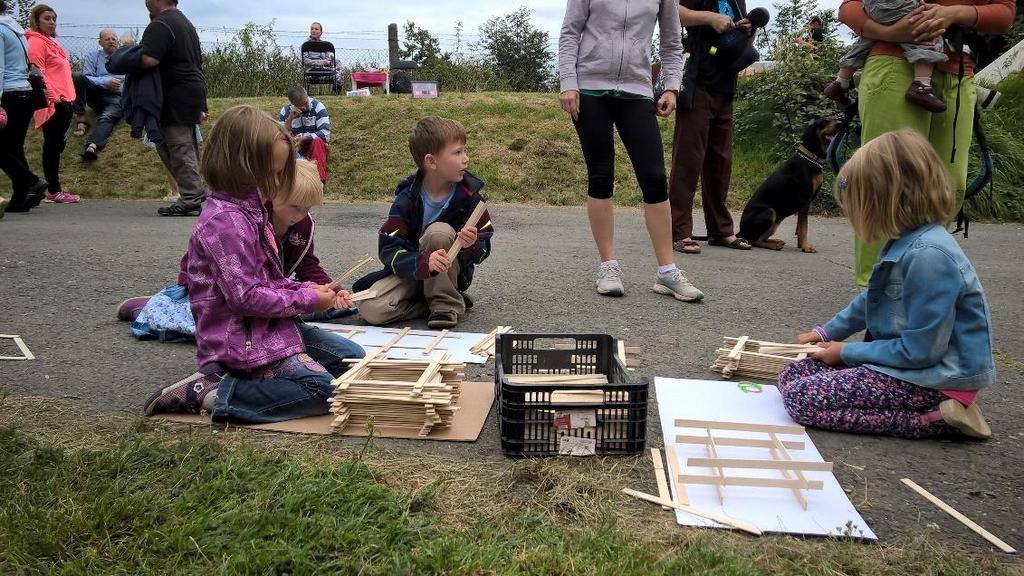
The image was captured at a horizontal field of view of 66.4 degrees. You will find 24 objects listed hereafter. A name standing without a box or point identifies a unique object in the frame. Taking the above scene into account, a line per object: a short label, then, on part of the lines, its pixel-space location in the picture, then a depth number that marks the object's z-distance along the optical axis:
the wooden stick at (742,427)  2.75
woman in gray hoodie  4.86
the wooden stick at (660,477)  2.46
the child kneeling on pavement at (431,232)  4.35
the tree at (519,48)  21.75
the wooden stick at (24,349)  3.73
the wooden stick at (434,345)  3.92
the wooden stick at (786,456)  2.43
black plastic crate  2.65
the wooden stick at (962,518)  2.22
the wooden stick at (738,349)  3.69
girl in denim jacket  2.85
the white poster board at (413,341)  3.86
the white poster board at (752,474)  2.32
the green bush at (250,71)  16.98
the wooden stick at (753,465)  2.53
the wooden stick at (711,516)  2.27
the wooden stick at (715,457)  2.45
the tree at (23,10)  18.09
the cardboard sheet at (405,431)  2.91
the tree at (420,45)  20.81
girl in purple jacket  2.96
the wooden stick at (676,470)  2.43
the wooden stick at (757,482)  2.48
